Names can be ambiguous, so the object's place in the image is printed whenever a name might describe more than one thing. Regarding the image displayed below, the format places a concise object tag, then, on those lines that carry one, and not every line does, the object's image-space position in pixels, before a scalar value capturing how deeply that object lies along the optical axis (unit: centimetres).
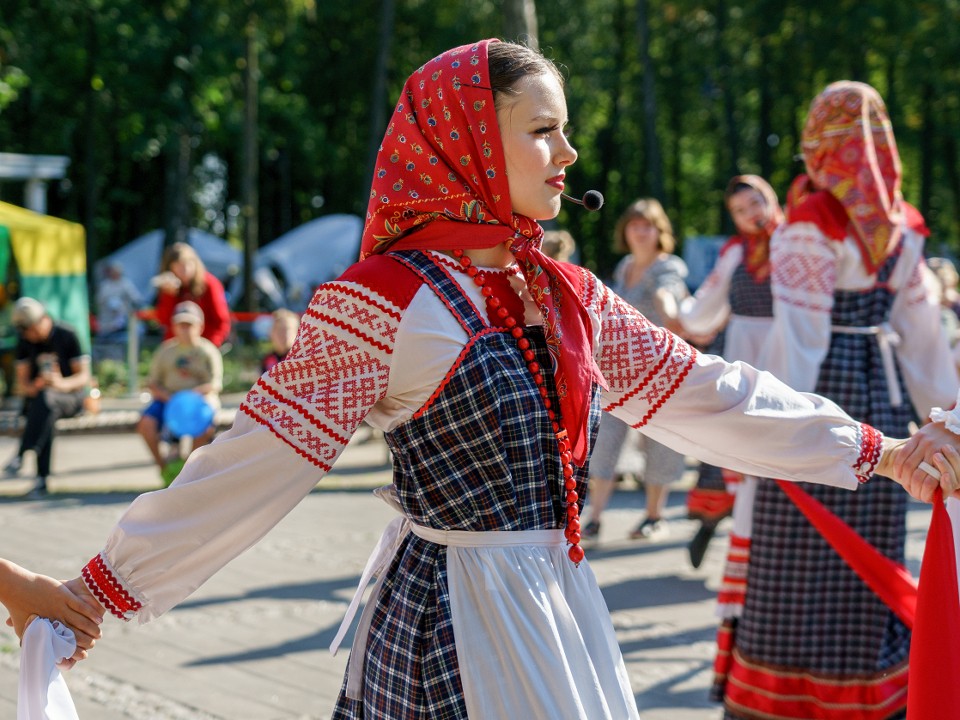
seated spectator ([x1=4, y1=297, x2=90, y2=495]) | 1019
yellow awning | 1573
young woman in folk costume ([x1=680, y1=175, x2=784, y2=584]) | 659
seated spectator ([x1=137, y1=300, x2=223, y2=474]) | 1005
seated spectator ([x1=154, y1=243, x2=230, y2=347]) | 1070
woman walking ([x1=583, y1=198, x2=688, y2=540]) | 768
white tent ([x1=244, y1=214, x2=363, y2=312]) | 2827
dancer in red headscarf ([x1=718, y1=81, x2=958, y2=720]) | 428
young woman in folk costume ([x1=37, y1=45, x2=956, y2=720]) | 229
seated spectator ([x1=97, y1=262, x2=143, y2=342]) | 2258
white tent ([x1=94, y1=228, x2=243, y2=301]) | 2939
